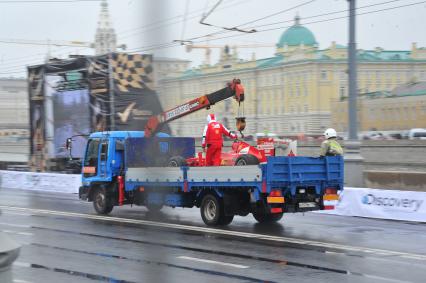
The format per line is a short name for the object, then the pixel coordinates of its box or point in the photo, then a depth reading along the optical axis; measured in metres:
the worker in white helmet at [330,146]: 15.21
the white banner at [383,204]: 16.19
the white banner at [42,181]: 29.30
